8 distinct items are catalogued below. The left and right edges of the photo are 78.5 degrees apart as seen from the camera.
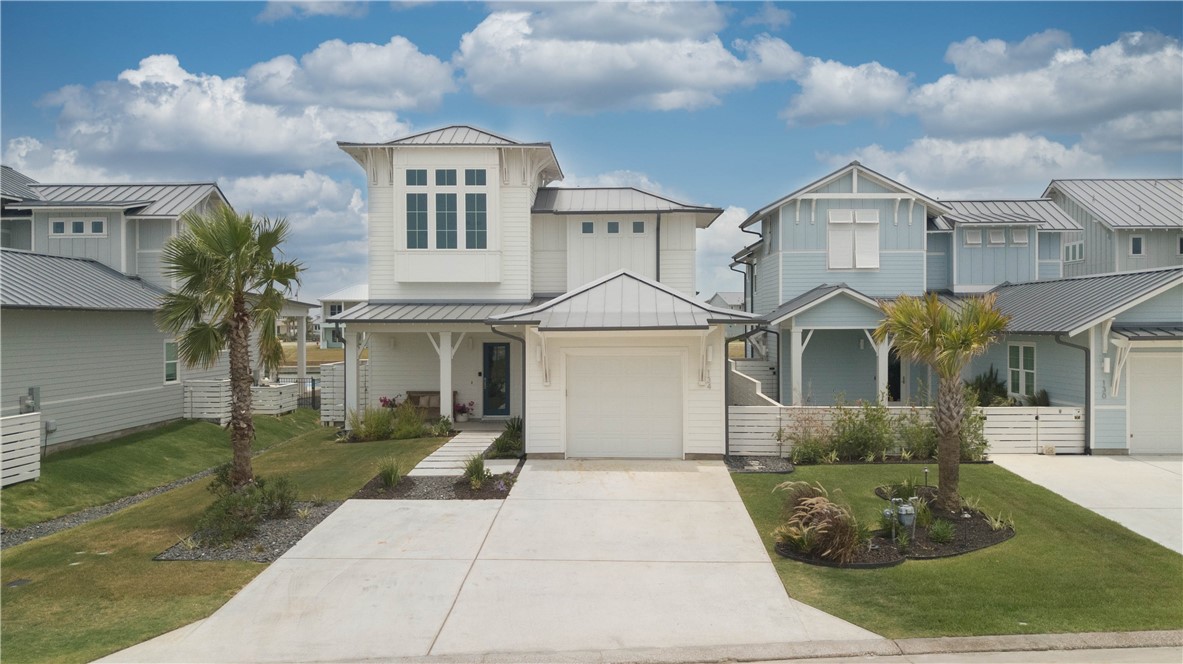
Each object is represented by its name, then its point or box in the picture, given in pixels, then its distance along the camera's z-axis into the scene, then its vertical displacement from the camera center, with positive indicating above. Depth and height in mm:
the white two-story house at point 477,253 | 19469 +2272
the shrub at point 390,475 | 12938 -2541
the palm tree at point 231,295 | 11219 +626
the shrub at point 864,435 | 14523 -2106
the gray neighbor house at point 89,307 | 16344 +661
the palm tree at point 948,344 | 10703 -215
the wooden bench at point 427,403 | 20125 -1966
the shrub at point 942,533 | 9578 -2703
